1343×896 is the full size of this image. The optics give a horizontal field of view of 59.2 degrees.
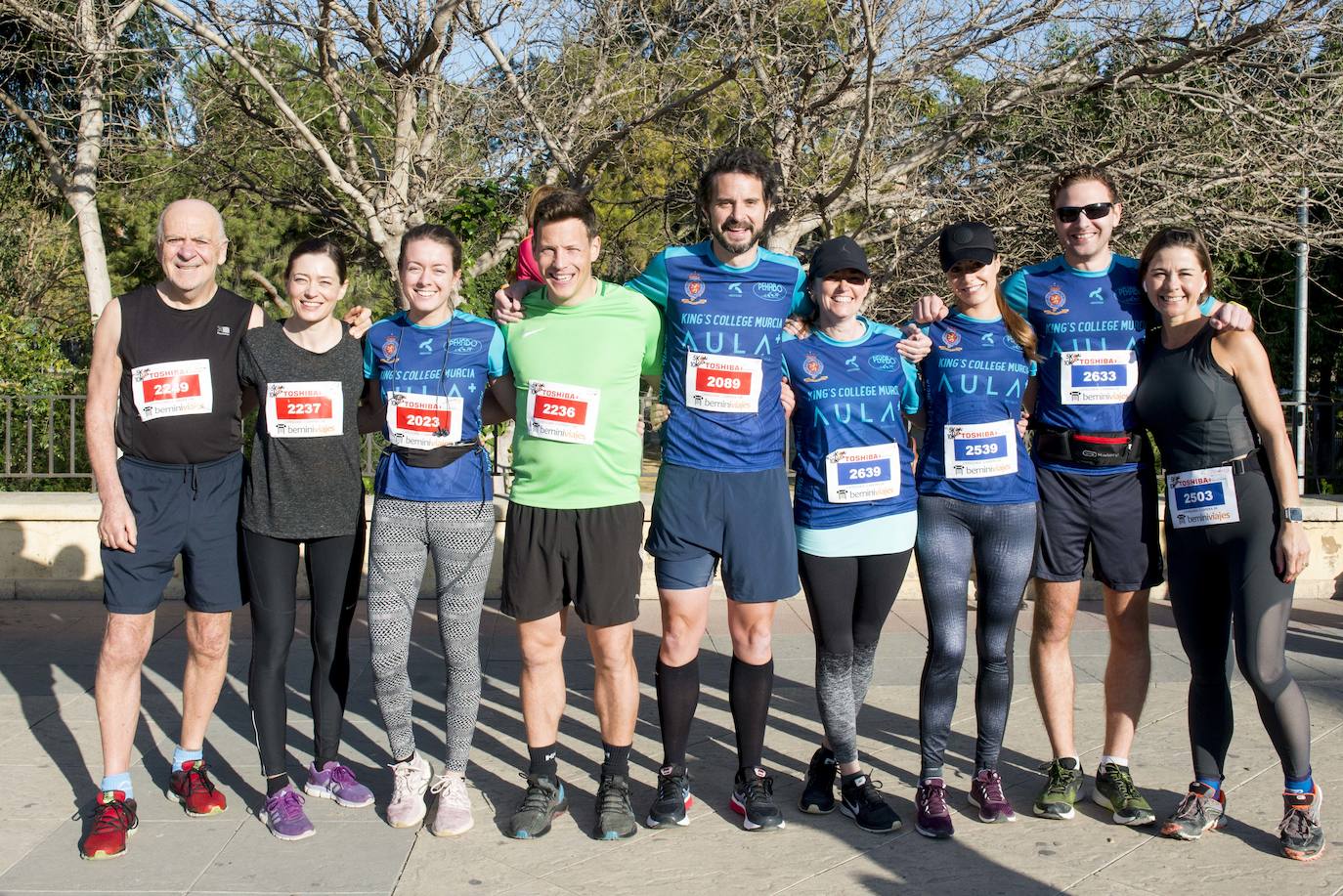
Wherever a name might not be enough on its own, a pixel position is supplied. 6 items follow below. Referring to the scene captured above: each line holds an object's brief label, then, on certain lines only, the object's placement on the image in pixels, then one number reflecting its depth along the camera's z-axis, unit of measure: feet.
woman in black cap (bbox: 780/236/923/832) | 12.44
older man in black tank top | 12.31
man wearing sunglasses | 12.66
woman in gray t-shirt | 12.46
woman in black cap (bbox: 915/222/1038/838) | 12.48
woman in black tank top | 11.89
